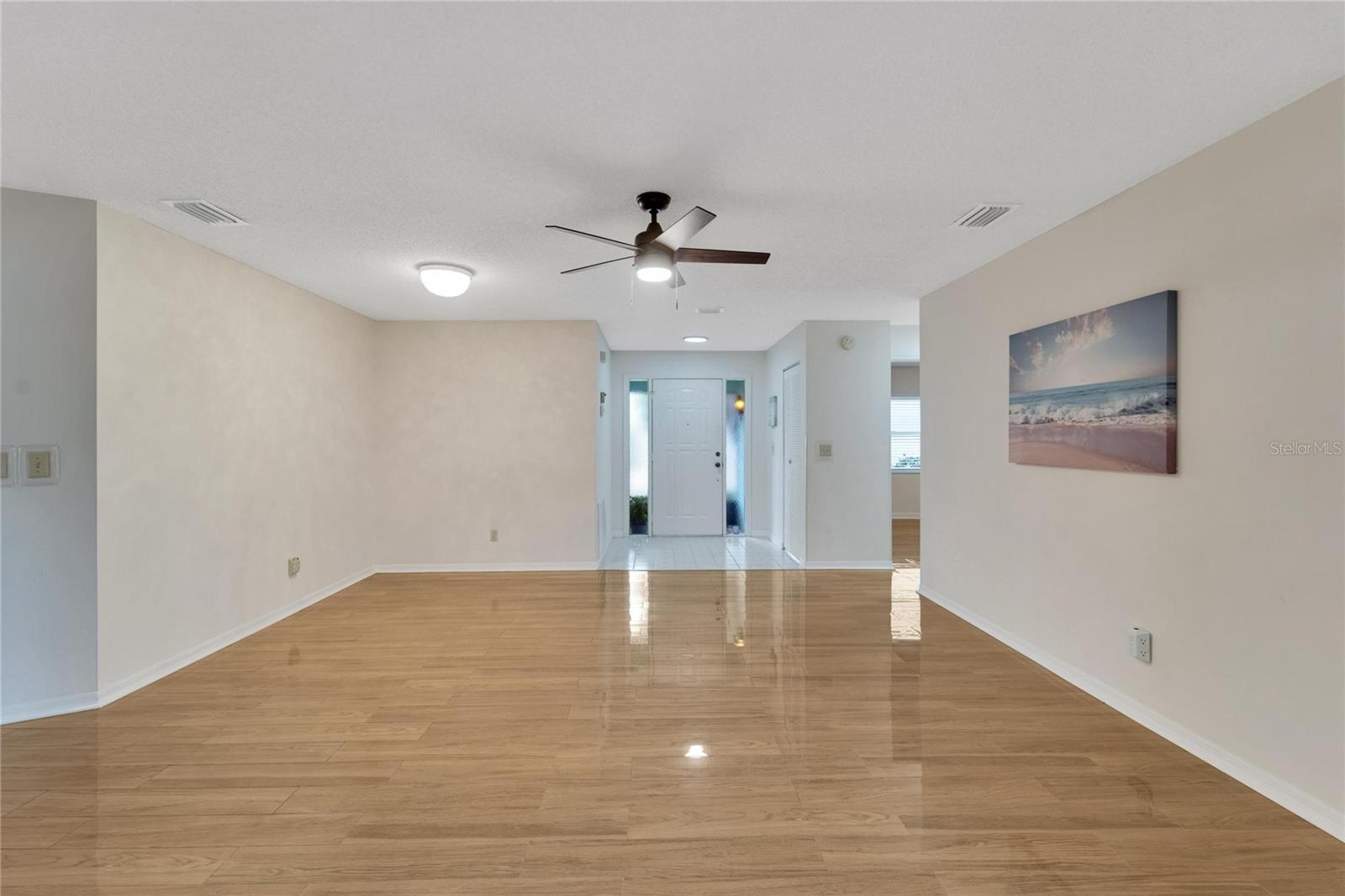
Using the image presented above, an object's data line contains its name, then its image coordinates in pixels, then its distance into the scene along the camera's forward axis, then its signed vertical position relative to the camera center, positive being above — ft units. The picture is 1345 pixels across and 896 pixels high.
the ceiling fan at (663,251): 9.02 +2.99
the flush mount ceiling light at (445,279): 12.76 +3.57
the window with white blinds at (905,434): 29.37 +0.60
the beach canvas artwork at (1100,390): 8.34 +0.87
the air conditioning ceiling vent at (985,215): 9.67 +3.78
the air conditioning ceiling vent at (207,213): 9.46 +3.80
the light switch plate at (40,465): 8.97 -0.24
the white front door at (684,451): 26.45 -0.16
